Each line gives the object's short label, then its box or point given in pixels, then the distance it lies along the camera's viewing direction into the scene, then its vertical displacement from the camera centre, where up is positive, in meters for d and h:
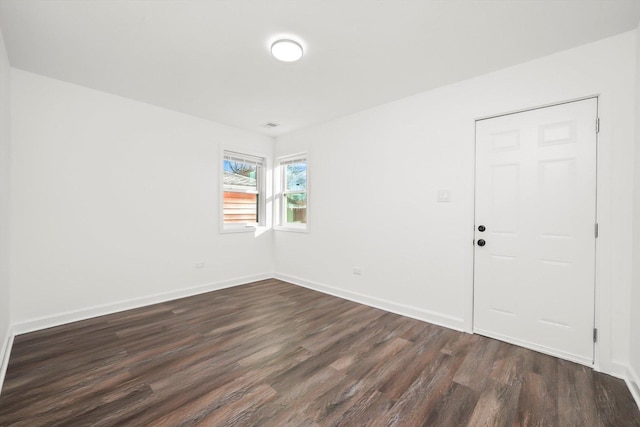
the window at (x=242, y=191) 4.54 +0.34
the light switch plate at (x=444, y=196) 2.97 +0.19
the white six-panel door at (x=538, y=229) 2.25 -0.13
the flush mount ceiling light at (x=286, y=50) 2.24 +1.37
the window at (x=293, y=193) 4.75 +0.34
